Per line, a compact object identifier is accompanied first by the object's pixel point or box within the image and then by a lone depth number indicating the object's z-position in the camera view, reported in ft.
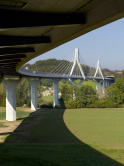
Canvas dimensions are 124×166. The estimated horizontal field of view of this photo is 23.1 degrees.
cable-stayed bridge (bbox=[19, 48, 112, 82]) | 385.09
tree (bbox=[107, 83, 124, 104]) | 305.73
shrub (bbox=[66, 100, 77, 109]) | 274.36
